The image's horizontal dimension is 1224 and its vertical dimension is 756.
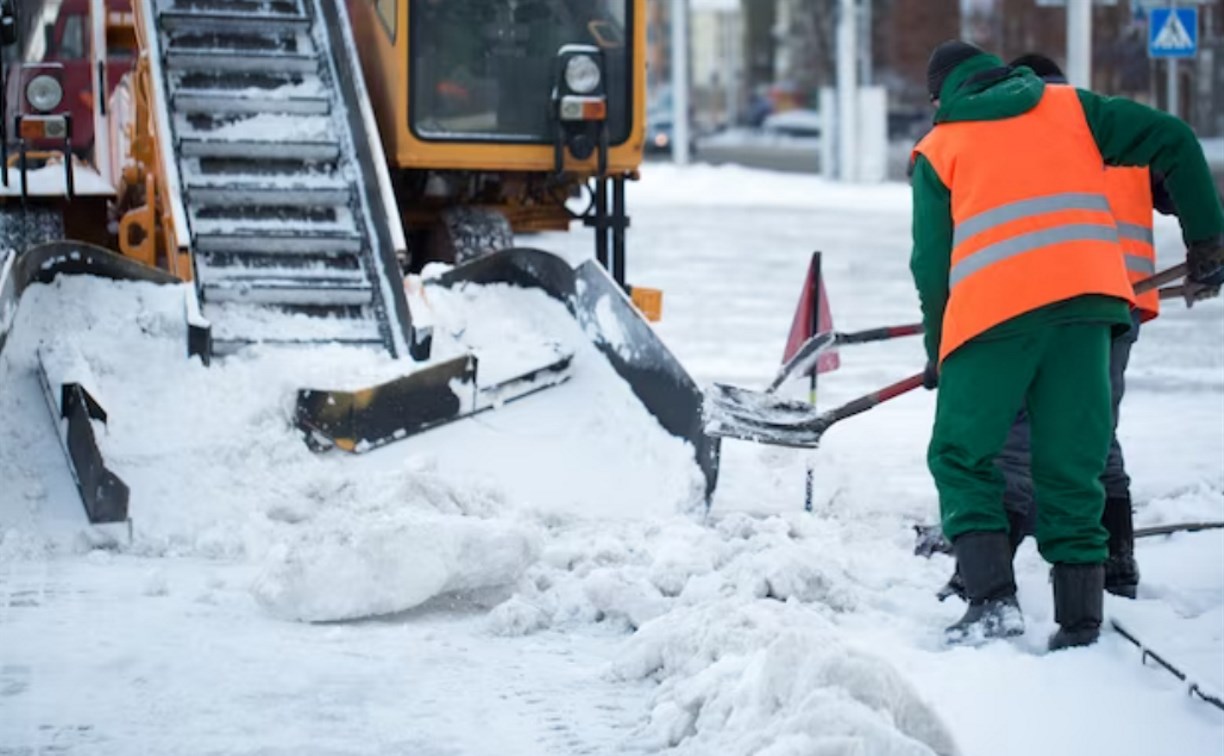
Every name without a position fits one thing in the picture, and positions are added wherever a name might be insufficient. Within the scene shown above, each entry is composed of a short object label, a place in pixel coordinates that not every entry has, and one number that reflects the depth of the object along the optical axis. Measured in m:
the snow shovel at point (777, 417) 10.95
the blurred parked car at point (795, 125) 83.81
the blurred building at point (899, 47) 52.68
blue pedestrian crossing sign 33.58
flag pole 14.15
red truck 18.14
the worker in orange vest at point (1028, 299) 9.08
